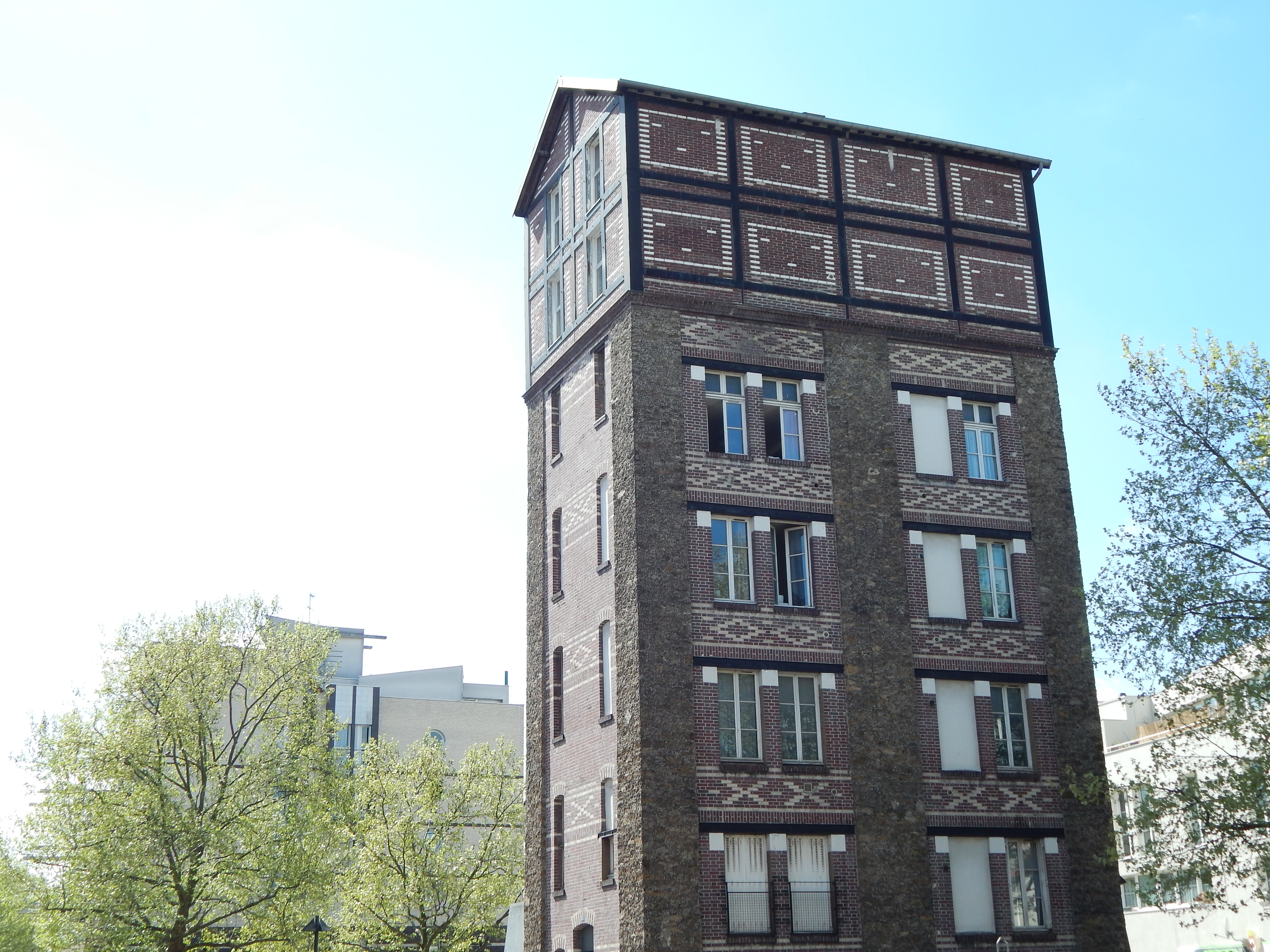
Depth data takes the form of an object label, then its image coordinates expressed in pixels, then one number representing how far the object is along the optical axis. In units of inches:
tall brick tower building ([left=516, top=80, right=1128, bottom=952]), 1232.8
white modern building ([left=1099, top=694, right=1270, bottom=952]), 2110.0
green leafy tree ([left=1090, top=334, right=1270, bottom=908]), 1038.4
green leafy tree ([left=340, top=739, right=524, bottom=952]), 1868.8
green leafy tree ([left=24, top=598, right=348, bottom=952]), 1469.0
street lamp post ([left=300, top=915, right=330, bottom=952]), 1615.4
